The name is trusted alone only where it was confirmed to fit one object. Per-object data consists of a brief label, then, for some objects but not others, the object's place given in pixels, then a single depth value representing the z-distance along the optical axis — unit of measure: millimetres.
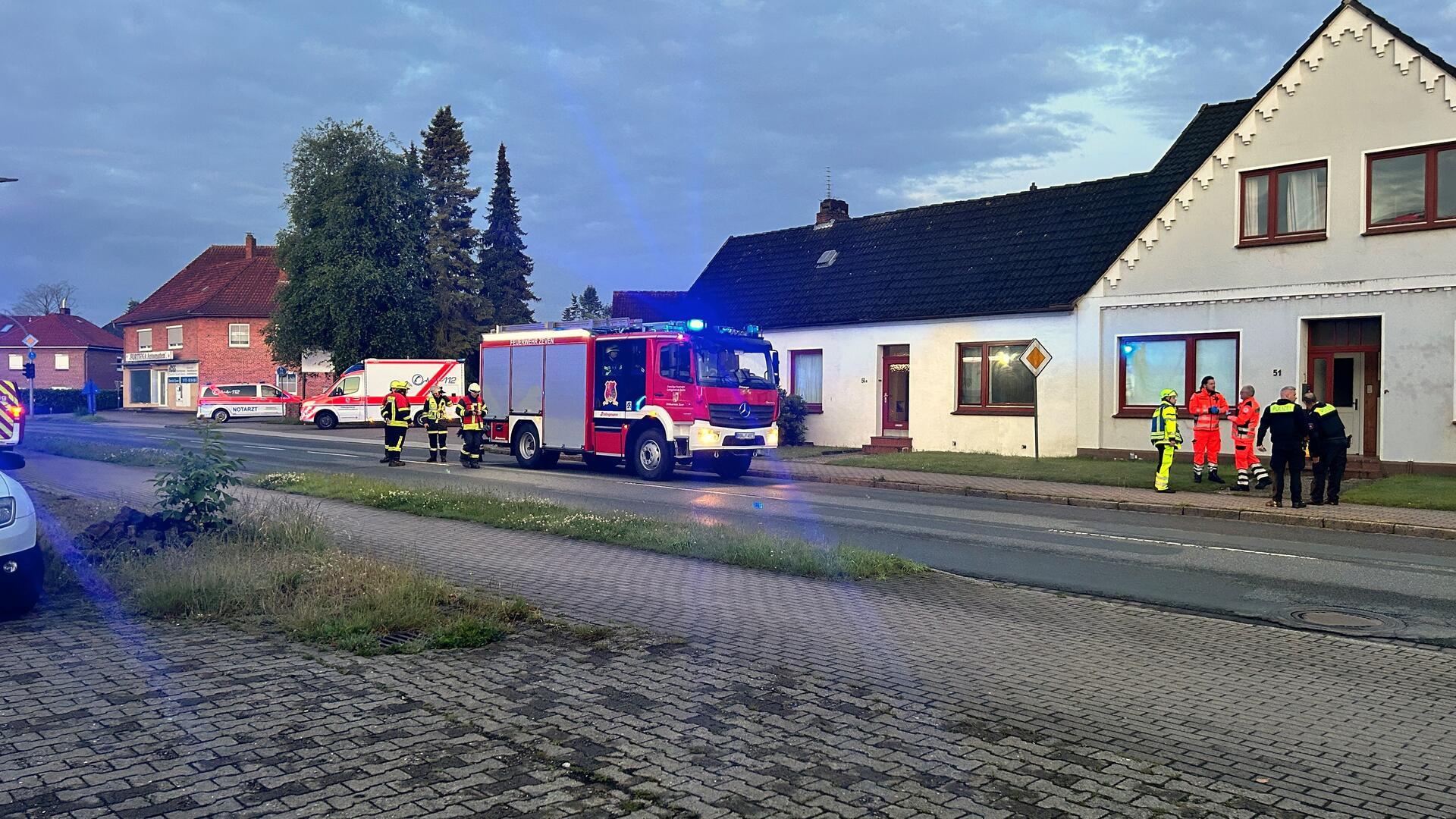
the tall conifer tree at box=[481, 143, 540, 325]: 67000
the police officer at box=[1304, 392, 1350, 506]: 16469
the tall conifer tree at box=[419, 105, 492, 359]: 61344
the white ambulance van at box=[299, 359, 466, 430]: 43719
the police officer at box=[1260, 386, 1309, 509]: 16281
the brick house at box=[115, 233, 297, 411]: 67875
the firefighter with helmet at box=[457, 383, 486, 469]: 23953
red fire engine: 20766
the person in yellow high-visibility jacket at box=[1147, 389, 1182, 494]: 18422
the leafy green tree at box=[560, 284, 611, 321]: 110850
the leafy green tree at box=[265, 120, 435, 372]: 47906
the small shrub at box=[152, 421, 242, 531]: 9742
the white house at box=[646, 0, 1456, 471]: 19641
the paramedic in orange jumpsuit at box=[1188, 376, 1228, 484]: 19156
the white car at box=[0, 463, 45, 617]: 7203
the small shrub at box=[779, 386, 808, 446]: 29625
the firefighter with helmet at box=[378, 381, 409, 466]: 23000
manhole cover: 8445
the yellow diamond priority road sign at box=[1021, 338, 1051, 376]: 22234
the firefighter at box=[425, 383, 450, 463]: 24234
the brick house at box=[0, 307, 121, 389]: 89250
